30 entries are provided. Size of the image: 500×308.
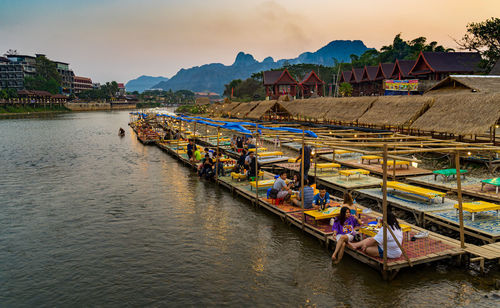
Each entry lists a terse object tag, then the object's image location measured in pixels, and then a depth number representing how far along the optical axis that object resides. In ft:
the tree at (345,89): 223.51
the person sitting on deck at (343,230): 31.94
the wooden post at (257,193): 49.26
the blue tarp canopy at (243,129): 54.14
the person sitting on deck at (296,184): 47.09
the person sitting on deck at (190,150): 84.79
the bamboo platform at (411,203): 39.71
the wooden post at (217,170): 63.95
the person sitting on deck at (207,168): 66.54
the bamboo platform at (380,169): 57.47
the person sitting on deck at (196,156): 80.48
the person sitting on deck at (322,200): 39.47
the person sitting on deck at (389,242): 29.27
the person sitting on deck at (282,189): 46.03
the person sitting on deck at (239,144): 91.24
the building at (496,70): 128.91
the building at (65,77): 573.00
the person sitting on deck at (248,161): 60.62
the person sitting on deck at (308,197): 40.81
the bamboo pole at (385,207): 28.25
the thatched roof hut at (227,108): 220.62
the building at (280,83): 250.37
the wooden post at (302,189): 39.24
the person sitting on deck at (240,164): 61.11
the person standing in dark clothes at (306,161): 52.16
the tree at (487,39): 155.12
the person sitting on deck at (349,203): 34.55
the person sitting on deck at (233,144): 94.05
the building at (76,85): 628.12
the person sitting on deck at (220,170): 65.82
